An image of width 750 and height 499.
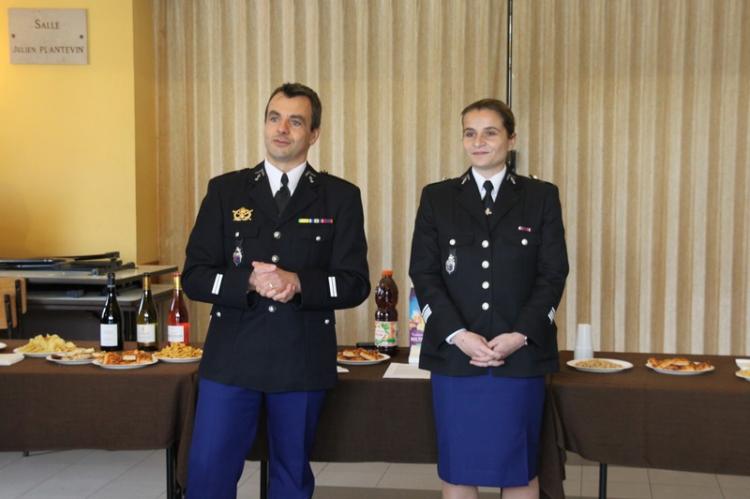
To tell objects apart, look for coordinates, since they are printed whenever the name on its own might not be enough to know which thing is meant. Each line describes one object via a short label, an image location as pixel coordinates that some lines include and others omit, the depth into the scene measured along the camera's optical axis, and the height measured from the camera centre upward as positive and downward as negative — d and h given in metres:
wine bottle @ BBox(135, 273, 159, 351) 3.65 -0.44
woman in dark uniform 2.75 -0.29
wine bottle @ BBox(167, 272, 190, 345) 3.69 -0.44
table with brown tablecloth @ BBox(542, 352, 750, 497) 2.92 -0.68
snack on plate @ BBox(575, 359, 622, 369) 3.21 -0.53
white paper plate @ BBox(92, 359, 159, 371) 3.21 -0.54
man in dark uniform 2.71 -0.24
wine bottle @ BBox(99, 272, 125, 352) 3.59 -0.45
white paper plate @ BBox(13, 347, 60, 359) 3.46 -0.53
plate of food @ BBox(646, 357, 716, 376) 3.13 -0.53
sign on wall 5.73 +1.12
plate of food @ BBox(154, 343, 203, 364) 3.34 -0.52
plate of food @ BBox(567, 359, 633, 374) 3.18 -0.54
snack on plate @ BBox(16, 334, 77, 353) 3.52 -0.51
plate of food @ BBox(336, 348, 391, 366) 3.32 -0.53
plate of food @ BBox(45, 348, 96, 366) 3.31 -0.53
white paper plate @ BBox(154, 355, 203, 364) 3.34 -0.53
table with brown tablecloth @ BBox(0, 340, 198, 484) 3.15 -0.67
